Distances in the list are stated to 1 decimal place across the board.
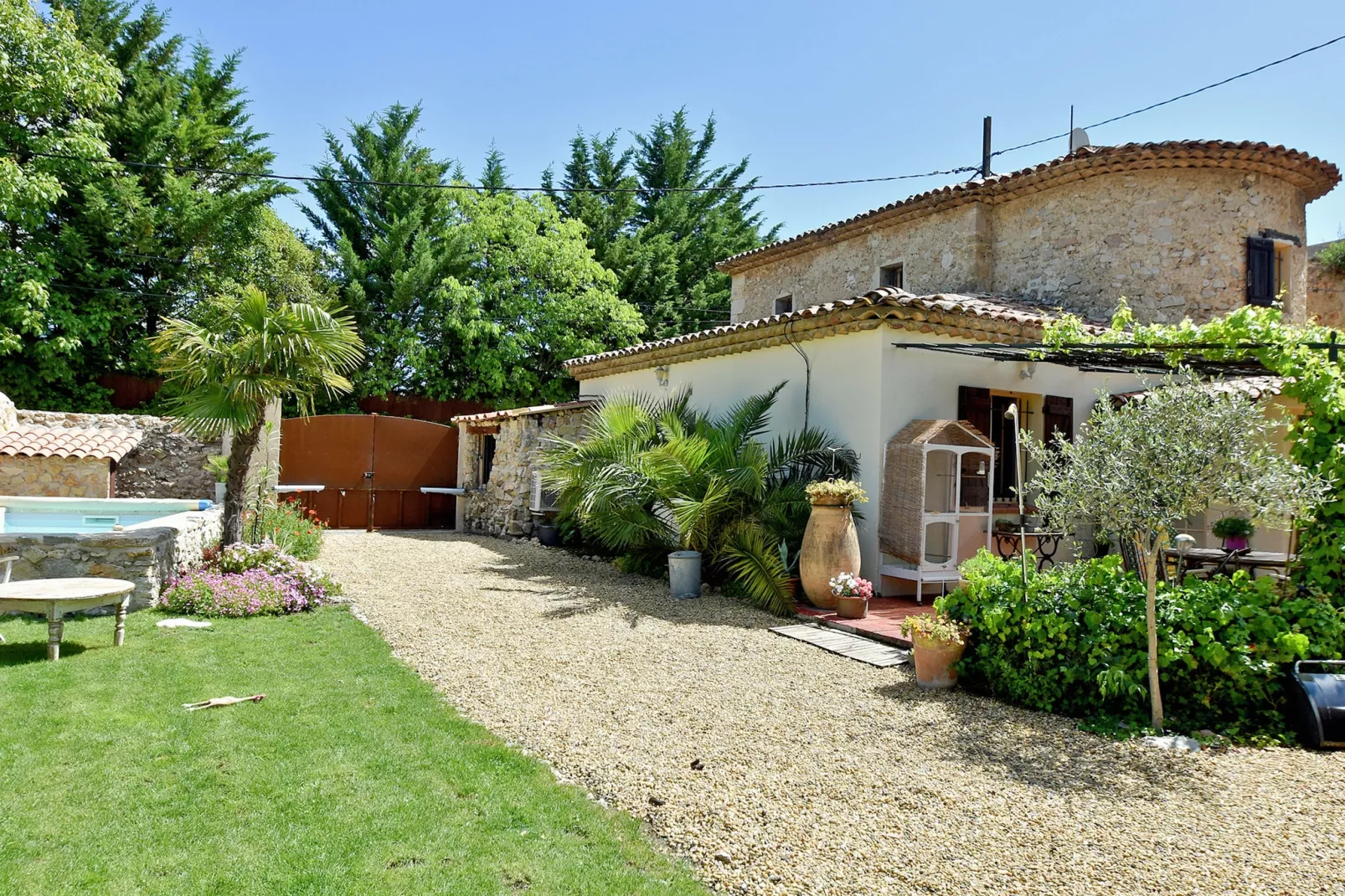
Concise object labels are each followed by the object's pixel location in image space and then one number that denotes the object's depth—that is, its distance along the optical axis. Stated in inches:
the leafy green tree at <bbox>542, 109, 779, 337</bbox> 1079.6
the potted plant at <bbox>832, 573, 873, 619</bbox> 319.6
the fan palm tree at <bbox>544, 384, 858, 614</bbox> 364.5
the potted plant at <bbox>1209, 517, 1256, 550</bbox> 341.4
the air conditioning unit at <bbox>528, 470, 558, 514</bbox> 597.3
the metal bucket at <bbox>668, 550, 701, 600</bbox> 373.1
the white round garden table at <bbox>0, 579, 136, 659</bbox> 236.5
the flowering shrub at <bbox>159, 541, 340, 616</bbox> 312.2
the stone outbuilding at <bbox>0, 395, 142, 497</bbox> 503.5
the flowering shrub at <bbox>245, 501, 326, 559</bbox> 410.0
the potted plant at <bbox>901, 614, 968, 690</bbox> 230.2
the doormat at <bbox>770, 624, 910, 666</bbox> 265.6
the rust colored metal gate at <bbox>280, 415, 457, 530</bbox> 676.1
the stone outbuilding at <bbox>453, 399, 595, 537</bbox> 600.4
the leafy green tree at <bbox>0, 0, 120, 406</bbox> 515.8
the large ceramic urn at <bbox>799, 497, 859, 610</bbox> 329.7
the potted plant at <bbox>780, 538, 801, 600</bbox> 358.9
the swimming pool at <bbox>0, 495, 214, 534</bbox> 442.9
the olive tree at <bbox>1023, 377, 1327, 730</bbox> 185.8
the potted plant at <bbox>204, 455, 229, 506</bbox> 502.9
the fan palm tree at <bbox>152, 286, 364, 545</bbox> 338.0
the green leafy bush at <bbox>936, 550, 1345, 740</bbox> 199.5
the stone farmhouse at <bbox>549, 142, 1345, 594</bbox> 371.6
